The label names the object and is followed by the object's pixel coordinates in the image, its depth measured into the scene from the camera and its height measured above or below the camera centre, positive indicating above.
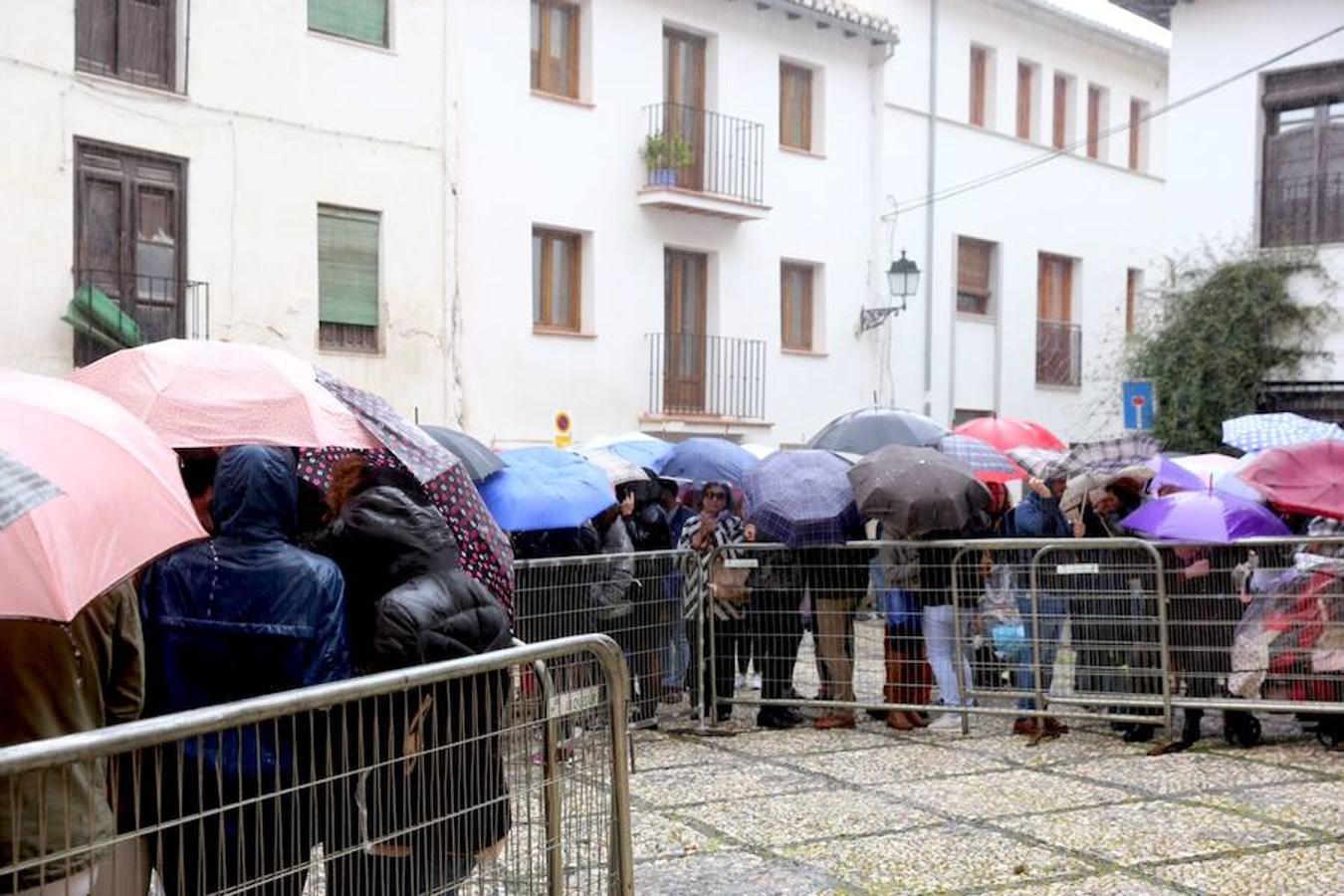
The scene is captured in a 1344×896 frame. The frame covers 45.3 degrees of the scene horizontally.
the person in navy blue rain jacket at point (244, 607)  4.34 -0.50
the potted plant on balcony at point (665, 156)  21.83 +3.68
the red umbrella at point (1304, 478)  9.14 -0.25
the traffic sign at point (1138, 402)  17.02 +0.32
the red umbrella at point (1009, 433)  15.23 -0.02
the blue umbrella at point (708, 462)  11.52 -0.26
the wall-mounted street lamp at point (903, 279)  22.88 +2.16
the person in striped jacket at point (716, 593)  9.97 -1.03
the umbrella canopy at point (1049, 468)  10.62 -0.25
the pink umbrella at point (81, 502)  3.12 -0.18
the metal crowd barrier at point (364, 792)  3.16 -0.84
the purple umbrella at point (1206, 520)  9.04 -0.49
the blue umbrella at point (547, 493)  8.99 -0.39
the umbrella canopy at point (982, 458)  12.18 -0.21
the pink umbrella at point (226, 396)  5.12 +0.08
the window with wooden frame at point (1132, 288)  30.05 +2.72
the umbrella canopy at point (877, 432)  13.14 -0.02
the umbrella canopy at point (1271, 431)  11.56 +0.02
